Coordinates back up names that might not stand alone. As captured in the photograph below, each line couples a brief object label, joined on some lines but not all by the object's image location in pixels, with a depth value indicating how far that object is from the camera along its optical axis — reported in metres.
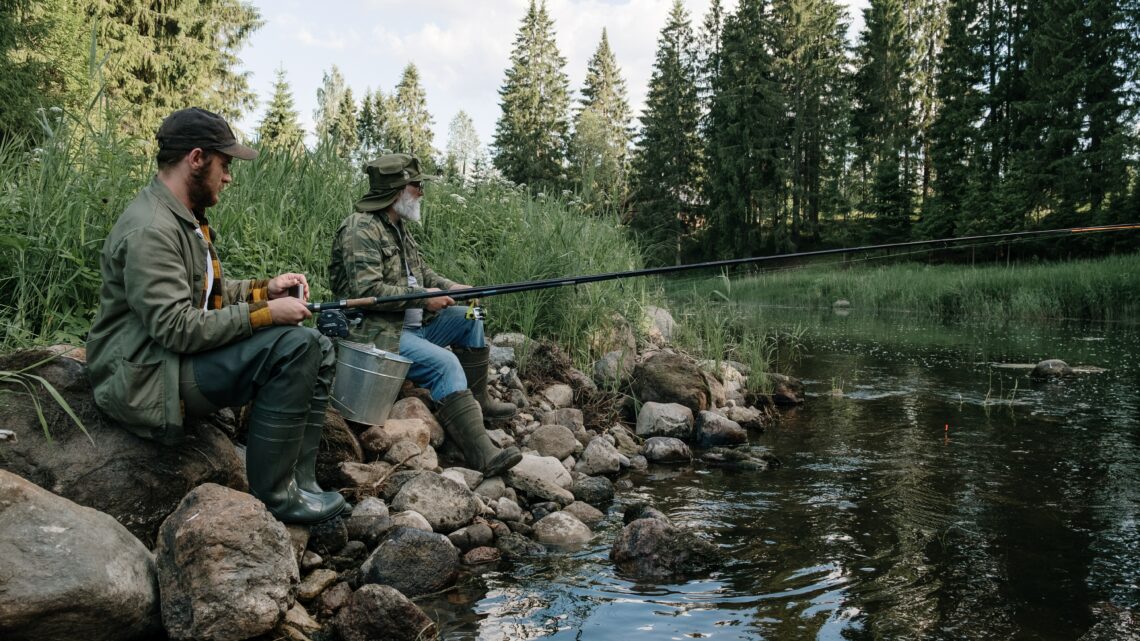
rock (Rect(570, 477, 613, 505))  4.72
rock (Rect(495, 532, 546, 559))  3.73
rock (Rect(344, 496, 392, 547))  3.52
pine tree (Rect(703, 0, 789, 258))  40.62
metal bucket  4.09
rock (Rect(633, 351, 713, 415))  6.95
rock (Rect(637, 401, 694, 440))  6.38
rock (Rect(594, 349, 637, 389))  6.96
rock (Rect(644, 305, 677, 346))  8.62
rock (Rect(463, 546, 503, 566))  3.62
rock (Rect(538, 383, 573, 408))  6.30
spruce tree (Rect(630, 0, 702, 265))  45.06
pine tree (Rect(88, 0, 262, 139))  20.94
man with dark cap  2.68
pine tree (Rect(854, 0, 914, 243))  36.97
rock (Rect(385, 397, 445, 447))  4.80
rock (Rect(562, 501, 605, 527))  4.34
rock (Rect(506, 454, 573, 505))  4.52
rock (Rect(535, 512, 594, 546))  3.97
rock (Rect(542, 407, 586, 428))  5.89
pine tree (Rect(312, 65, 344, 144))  63.72
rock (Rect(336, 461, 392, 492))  3.92
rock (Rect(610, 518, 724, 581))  3.54
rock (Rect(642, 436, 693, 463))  5.88
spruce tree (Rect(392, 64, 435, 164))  64.62
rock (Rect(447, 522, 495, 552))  3.71
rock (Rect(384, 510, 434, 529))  3.59
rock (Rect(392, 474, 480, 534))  3.79
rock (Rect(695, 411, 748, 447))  6.36
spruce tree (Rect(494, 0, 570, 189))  48.16
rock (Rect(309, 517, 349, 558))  3.37
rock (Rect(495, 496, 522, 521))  4.14
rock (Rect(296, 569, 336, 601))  3.03
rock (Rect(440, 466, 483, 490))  4.24
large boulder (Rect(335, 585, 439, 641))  2.77
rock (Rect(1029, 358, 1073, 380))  9.27
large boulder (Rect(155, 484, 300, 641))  2.60
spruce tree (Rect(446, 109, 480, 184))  61.09
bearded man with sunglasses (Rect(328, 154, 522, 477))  4.52
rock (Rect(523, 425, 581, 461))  5.32
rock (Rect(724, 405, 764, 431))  7.09
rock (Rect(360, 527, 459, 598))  3.21
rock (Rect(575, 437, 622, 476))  5.35
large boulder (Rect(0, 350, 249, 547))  2.91
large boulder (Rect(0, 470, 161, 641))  2.33
